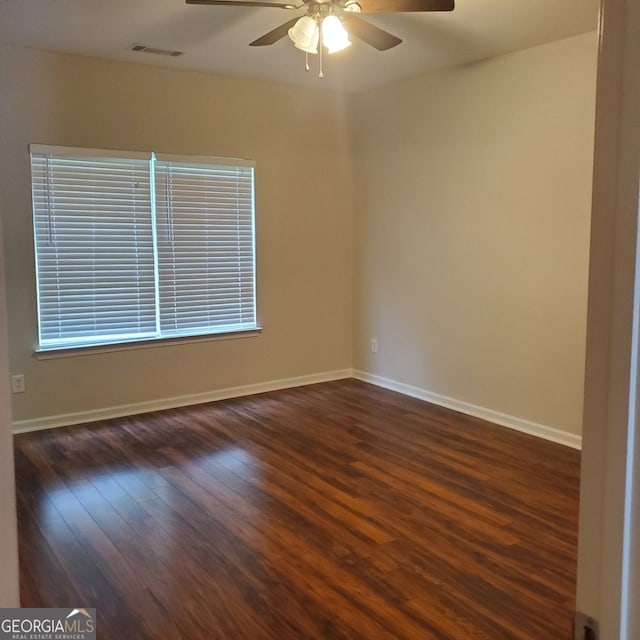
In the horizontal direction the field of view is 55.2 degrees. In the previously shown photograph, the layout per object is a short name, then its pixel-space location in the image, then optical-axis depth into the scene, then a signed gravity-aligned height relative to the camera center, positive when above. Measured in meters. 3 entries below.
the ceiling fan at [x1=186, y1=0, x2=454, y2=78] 2.78 +1.10
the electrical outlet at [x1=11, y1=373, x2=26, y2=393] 4.11 -0.87
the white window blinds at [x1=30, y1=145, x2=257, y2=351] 4.17 +0.05
